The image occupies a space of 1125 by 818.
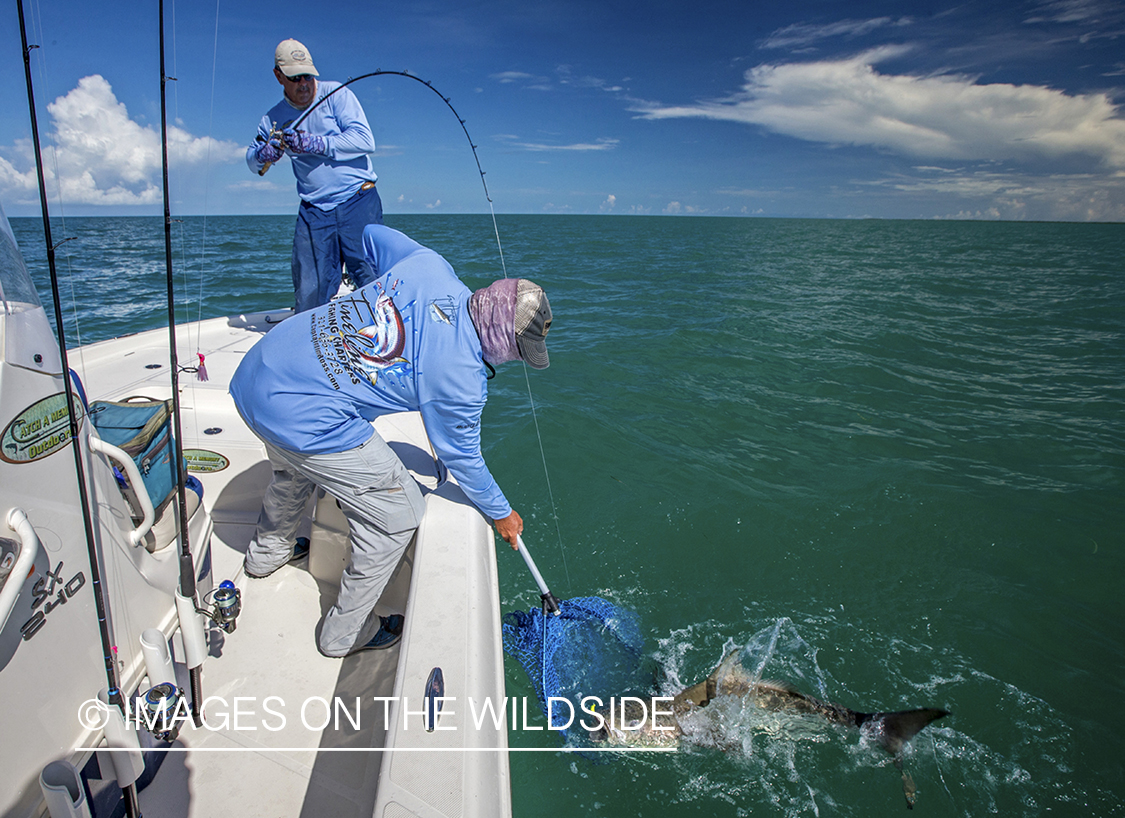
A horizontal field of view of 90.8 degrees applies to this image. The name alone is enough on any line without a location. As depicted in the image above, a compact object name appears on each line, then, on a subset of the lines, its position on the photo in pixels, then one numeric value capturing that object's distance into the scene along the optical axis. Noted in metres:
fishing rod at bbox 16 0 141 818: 1.30
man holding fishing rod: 3.44
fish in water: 2.73
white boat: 1.23
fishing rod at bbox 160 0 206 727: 1.74
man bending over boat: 1.90
